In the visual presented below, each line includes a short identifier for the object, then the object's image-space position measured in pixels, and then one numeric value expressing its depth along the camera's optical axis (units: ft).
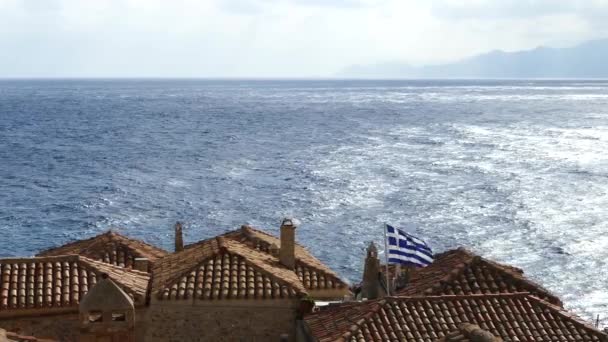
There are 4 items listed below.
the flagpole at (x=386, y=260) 69.00
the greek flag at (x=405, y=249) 69.49
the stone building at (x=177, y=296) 62.28
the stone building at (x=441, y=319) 60.34
